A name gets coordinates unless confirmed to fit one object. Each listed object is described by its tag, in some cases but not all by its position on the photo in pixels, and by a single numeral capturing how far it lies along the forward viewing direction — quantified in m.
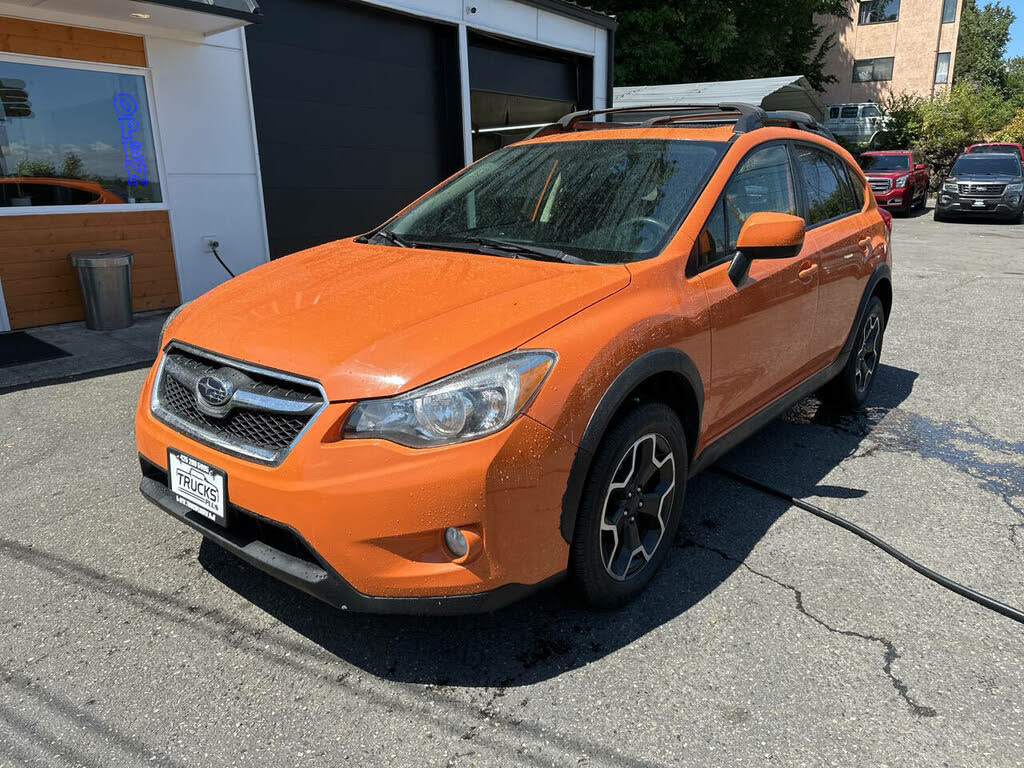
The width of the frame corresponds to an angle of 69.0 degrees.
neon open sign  7.34
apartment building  38.72
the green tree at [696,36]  22.52
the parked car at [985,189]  18.55
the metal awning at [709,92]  17.56
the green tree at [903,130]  28.94
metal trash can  6.82
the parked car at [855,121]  34.66
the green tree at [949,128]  28.41
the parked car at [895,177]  20.33
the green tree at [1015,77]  62.52
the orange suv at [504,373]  2.12
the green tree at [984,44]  59.03
